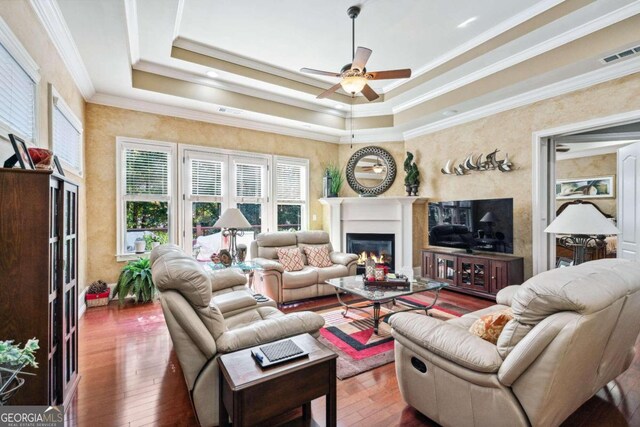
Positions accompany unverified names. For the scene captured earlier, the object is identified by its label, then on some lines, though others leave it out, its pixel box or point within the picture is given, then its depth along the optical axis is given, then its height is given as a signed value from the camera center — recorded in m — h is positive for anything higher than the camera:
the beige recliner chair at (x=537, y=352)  1.36 -0.73
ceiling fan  2.88 +1.42
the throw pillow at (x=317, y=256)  4.83 -0.71
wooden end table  1.38 -0.85
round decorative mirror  6.23 +0.89
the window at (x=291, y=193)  5.93 +0.41
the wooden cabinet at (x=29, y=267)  1.56 -0.28
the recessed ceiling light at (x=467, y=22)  3.36 +2.19
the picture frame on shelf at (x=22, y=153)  1.69 +0.37
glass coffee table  3.14 -0.86
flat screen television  4.43 -0.20
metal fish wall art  4.53 +0.77
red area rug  2.60 -1.30
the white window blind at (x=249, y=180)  5.44 +0.62
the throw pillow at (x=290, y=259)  4.54 -0.72
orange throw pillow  1.73 -0.68
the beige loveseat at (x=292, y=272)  4.13 -0.86
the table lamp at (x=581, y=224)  2.81 -0.12
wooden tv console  4.19 -0.89
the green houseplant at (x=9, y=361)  1.05 -0.54
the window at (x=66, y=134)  2.93 +0.91
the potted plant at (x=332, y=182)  6.09 +0.63
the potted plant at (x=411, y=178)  5.77 +0.67
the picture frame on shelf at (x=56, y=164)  2.23 +0.38
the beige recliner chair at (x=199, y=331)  1.70 -0.71
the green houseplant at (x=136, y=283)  4.09 -0.96
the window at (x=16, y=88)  1.98 +0.94
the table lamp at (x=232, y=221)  3.83 -0.10
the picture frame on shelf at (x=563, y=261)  5.27 -0.94
